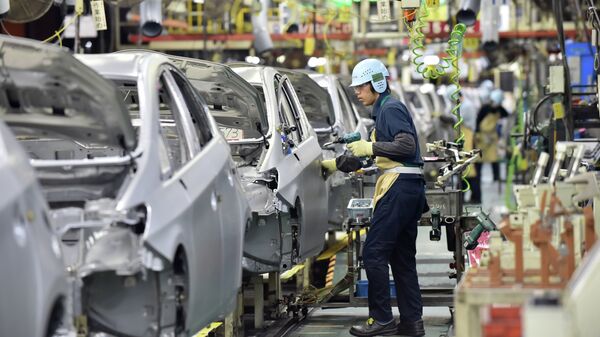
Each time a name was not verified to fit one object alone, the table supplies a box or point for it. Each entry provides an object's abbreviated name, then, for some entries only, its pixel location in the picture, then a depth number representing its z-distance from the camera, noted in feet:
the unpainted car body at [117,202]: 35.10
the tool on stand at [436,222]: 53.78
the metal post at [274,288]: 56.67
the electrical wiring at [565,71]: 68.09
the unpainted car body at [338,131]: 64.22
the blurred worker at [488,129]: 125.31
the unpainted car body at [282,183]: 51.62
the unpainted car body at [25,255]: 28.44
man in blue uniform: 50.77
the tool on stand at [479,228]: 48.86
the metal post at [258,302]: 54.55
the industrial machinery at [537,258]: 29.03
